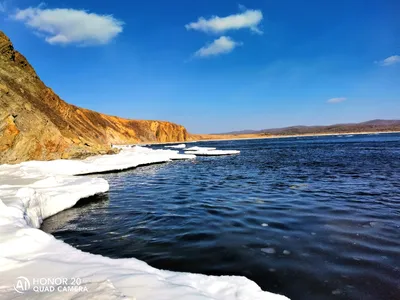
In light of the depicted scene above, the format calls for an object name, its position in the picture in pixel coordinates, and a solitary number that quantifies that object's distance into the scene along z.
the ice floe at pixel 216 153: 36.97
